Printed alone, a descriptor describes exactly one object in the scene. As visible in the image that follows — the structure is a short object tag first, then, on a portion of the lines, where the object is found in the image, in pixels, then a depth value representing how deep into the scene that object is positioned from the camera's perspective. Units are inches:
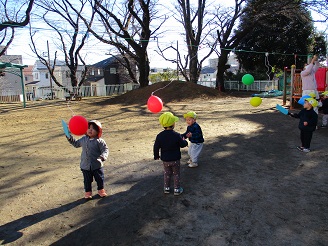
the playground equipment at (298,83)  455.9
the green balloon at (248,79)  301.4
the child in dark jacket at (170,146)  155.5
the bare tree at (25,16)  596.7
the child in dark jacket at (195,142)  201.5
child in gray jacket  152.8
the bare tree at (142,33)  765.1
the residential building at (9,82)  1673.2
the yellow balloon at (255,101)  278.0
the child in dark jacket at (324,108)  319.9
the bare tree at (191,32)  856.3
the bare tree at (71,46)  930.6
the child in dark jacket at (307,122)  232.9
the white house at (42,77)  2070.6
